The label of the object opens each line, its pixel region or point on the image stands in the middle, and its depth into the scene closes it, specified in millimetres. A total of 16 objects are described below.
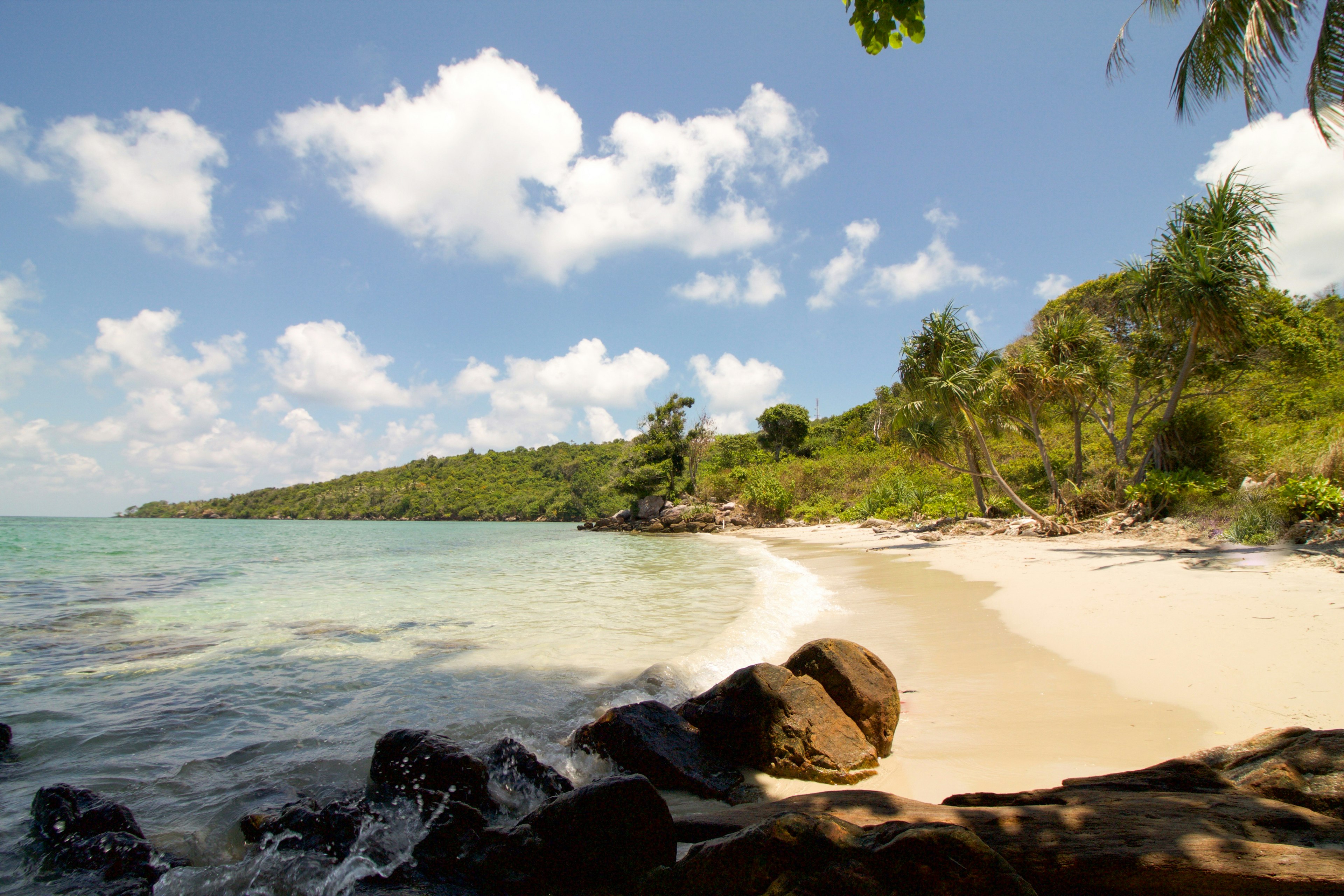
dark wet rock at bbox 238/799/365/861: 3162
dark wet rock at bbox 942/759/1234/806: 2432
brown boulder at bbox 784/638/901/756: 4191
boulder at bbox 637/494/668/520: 48250
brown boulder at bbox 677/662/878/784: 3826
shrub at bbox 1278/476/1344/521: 9719
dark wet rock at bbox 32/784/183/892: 2996
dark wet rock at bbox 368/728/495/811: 3588
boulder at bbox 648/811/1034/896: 1702
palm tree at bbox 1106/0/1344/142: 9086
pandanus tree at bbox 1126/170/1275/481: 13711
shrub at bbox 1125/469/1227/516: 13961
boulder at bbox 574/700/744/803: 3768
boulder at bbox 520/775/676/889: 2639
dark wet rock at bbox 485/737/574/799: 3795
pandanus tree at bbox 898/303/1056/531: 18203
